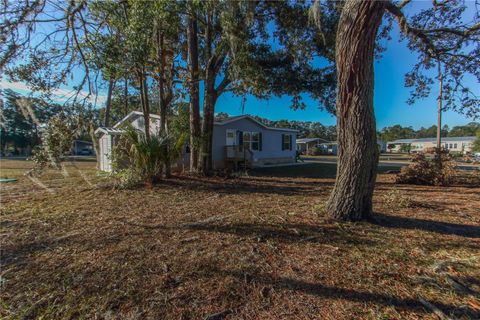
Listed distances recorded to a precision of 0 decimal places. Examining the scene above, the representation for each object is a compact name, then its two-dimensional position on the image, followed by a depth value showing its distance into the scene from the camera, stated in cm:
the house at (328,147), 3771
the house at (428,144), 4576
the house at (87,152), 4182
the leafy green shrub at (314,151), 3519
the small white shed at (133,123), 1158
